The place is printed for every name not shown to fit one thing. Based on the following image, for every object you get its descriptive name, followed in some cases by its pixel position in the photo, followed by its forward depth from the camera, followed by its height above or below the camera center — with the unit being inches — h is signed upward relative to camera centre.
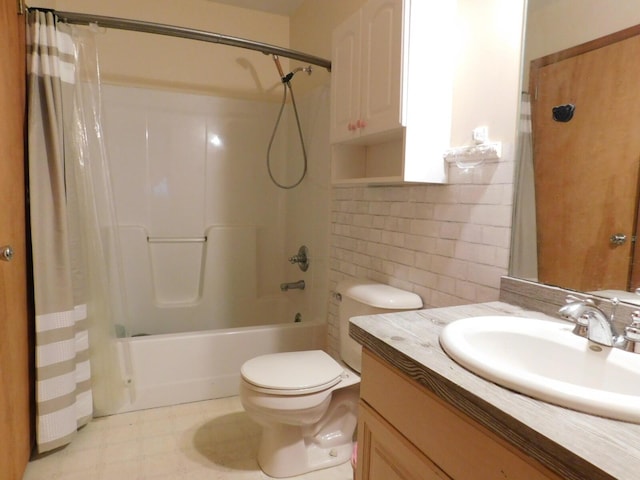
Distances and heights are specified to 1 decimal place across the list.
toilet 55.2 -27.6
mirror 36.9 +2.4
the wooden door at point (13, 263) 49.1 -8.4
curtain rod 62.8 +29.9
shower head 90.6 +31.6
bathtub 75.3 -31.7
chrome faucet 30.3 -9.2
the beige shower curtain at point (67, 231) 58.9 -4.9
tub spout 100.0 -21.0
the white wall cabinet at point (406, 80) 50.9 +17.2
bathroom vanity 19.3 -12.7
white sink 22.0 -11.2
